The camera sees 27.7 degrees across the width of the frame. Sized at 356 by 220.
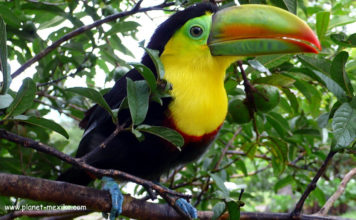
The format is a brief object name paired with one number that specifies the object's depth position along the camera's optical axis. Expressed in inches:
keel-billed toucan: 32.7
